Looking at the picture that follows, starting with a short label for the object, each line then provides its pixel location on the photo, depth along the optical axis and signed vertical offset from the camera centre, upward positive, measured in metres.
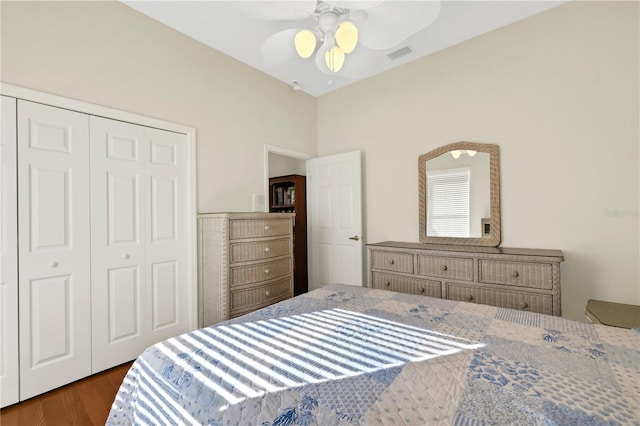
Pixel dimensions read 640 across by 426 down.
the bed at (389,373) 0.73 -0.51
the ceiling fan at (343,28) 1.41 +1.03
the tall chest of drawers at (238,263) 2.42 -0.45
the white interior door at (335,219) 3.47 -0.08
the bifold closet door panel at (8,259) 1.73 -0.27
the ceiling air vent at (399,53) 2.88 +1.68
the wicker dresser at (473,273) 2.11 -0.53
